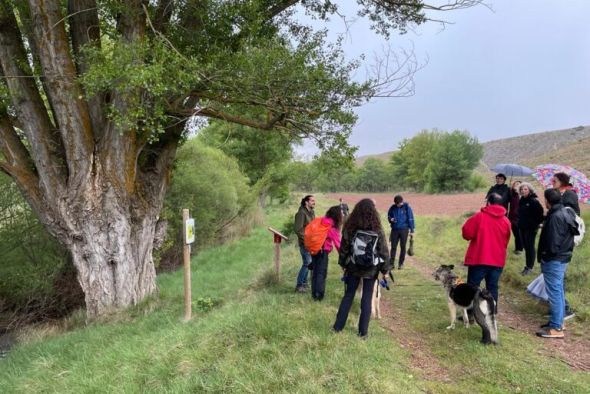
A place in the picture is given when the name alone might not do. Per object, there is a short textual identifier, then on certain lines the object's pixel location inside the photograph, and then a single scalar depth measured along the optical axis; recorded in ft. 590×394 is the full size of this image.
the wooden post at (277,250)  27.35
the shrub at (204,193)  52.47
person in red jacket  18.90
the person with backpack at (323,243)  22.58
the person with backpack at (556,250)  18.12
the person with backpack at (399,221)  30.42
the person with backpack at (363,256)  17.24
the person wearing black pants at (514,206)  30.00
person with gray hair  26.61
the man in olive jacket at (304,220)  25.29
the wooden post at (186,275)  22.99
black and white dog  17.06
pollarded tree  23.04
